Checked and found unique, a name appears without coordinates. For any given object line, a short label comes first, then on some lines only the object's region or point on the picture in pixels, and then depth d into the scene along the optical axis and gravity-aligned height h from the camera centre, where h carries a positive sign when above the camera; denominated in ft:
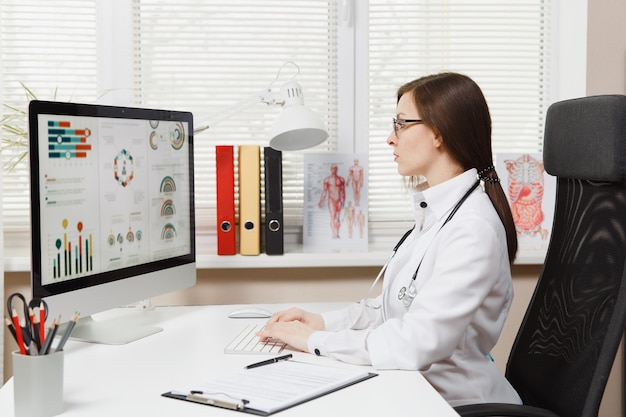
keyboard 4.80 -1.17
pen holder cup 3.41 -1.00
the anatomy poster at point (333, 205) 8.16 -0.31
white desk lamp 6.65 +0.54
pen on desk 4.33 -1.15
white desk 3.64 -1.19
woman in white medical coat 4.45 -0.64
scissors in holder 3.47 -0.76
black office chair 4.35 -0.68
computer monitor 4.62 -0.22
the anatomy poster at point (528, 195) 8.38 -0.20
